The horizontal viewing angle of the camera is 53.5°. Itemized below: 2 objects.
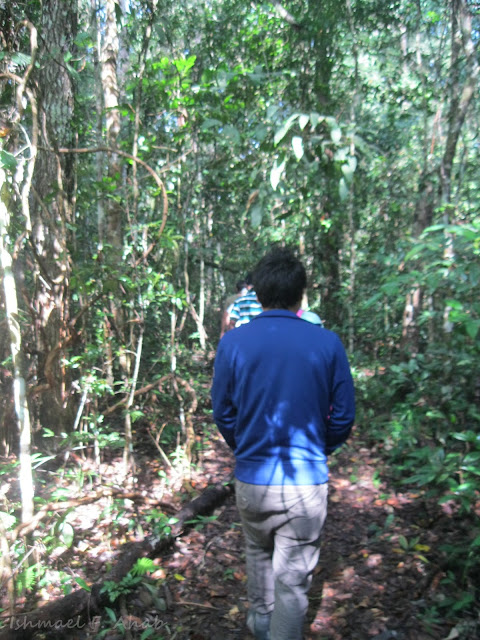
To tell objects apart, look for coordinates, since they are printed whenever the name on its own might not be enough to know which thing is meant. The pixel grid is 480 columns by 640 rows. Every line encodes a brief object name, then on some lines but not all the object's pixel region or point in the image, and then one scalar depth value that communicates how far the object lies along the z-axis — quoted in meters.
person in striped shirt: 5.20
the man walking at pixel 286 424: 2.08
